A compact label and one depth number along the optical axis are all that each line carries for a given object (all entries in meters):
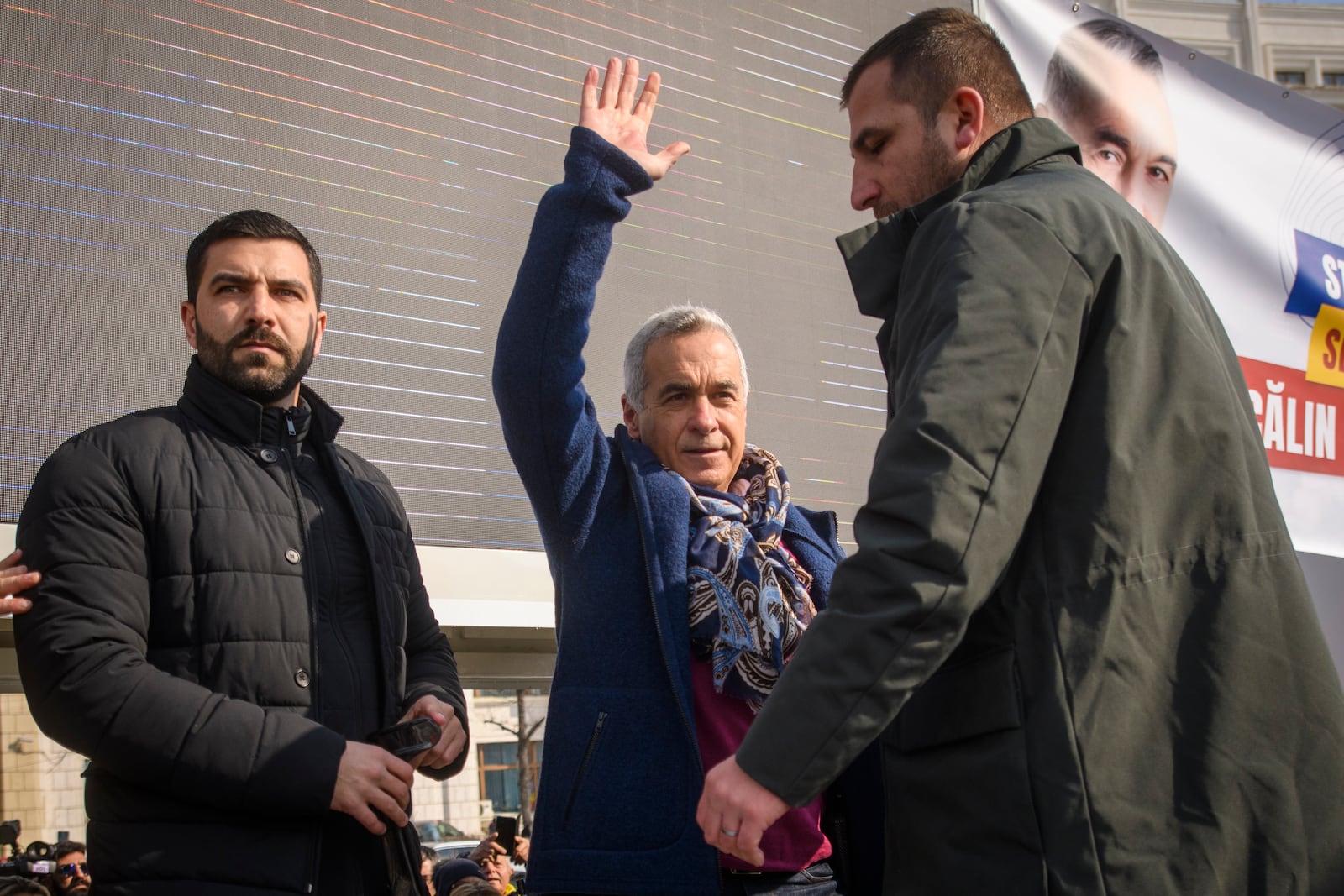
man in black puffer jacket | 1.65
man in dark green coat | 1.27
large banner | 4.04
